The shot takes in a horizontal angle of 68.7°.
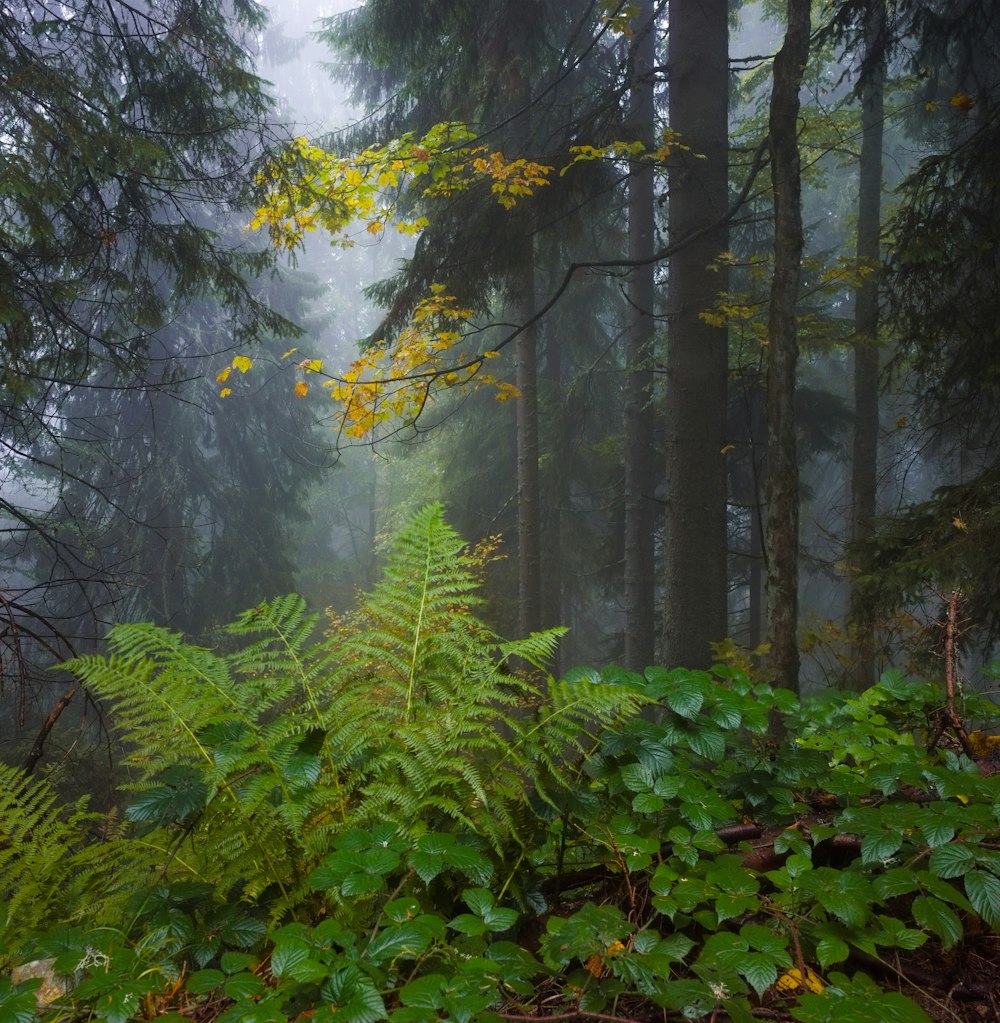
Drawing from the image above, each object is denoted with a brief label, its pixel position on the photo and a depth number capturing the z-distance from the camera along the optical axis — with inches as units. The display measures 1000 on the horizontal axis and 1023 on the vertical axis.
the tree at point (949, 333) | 175.8
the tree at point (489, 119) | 266.5
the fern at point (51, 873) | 70.2
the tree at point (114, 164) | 169.0
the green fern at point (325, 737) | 62.6
